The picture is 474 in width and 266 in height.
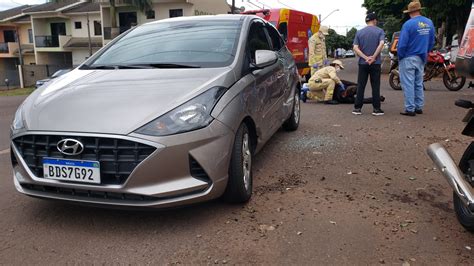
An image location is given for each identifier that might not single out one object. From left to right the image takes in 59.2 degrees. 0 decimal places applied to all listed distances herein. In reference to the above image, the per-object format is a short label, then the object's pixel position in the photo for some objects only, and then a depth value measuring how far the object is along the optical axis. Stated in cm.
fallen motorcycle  272
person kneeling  909
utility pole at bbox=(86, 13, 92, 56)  3362
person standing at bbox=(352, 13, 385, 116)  739
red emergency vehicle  1397
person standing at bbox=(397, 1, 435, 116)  710
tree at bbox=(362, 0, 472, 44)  1744
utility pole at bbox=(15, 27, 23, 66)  3733
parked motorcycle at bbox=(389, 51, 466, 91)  1115
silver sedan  284
